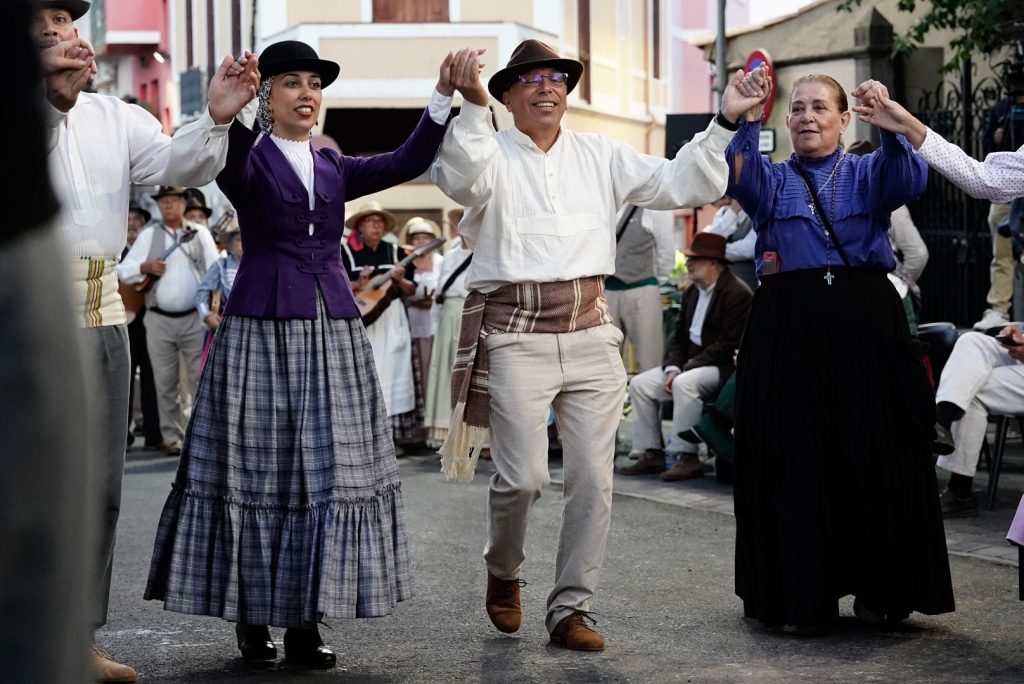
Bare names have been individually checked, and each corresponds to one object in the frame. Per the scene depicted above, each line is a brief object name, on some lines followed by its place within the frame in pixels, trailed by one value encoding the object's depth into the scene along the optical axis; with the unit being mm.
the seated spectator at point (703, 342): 10727
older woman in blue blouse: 5930
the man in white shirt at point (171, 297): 13500
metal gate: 15141
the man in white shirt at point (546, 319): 5777
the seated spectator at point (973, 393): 8539
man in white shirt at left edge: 5102
